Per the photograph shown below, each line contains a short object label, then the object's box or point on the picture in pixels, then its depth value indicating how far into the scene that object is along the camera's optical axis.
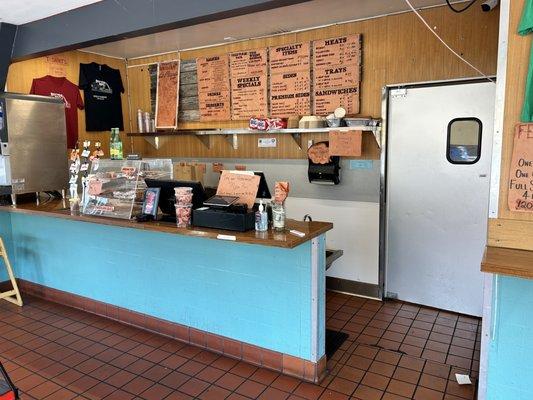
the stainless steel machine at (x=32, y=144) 3.84
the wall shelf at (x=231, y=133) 3.90
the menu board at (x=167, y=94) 5.21
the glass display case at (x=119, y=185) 3.12
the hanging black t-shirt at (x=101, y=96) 5.09
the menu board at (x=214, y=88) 4.83
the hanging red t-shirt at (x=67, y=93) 4.63
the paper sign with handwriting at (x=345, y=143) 3.88
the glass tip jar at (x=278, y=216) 2.58
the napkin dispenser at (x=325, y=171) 4.15
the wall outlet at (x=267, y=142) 4.59
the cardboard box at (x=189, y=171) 4.67
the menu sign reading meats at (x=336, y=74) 4.01
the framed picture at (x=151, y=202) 2.97
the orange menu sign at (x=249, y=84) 4.55
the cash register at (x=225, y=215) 2.56
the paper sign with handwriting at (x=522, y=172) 1.79
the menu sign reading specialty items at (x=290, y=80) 4.29
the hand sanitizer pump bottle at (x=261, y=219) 2.56
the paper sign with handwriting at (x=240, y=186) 2.72
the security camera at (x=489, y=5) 2.29
